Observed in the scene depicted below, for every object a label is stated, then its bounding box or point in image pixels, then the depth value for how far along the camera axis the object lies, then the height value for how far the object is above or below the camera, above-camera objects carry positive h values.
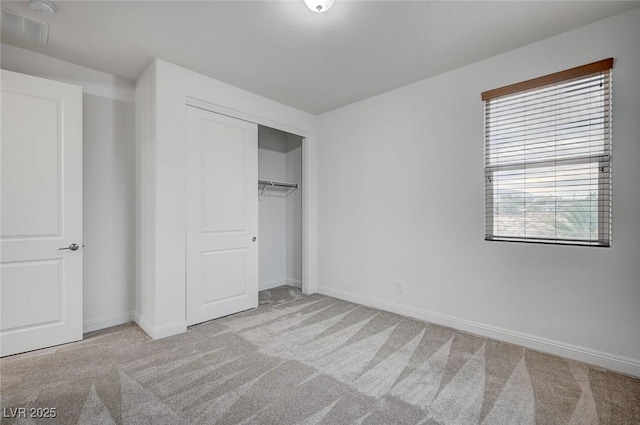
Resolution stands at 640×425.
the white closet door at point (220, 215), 3.11 -0.05
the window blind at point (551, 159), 2.31 +0.45
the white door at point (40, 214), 2.41 -0.03
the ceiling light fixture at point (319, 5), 1.99 +1.42
